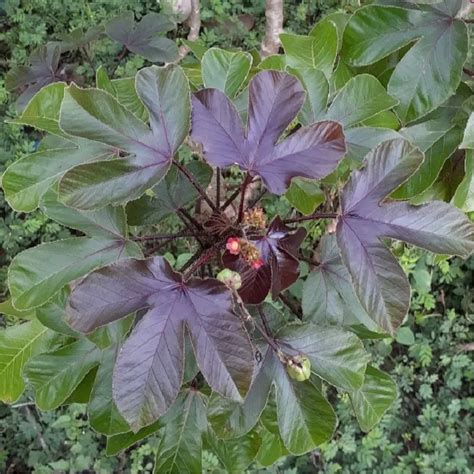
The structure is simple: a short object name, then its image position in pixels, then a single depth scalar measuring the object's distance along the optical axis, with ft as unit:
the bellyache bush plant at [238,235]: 2.29
